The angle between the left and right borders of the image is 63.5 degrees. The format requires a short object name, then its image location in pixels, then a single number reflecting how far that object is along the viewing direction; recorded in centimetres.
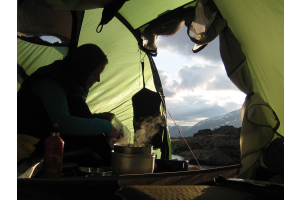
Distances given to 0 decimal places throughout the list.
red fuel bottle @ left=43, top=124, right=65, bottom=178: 89
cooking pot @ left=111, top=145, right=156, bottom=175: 95
